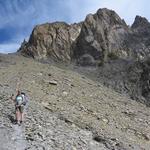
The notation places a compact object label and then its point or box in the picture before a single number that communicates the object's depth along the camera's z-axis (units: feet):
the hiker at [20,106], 28.92
